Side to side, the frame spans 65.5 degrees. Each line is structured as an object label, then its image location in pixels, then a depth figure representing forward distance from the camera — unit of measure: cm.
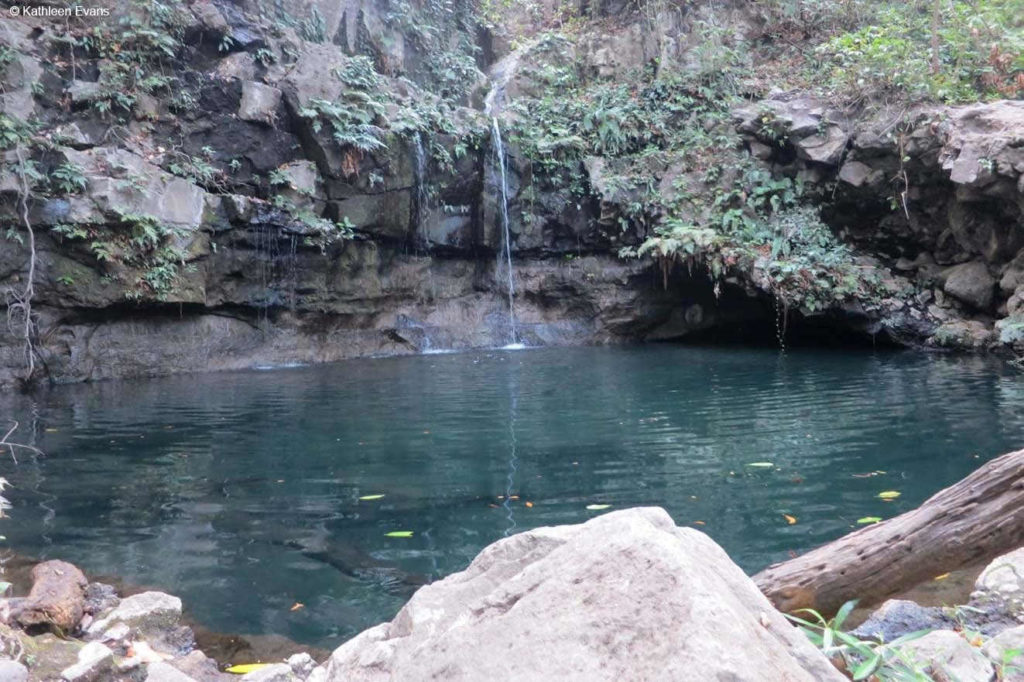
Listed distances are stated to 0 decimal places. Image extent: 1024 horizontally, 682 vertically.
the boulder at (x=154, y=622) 392
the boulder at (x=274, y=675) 320
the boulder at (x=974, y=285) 1452
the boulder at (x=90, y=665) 315
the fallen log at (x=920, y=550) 307
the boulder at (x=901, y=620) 288
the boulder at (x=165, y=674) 304
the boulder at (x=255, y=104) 1491
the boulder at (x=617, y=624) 146
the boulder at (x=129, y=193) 1286
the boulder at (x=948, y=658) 211
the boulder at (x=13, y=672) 284
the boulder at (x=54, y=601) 390
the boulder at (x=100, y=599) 423
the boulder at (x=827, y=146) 1556
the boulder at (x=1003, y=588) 291
